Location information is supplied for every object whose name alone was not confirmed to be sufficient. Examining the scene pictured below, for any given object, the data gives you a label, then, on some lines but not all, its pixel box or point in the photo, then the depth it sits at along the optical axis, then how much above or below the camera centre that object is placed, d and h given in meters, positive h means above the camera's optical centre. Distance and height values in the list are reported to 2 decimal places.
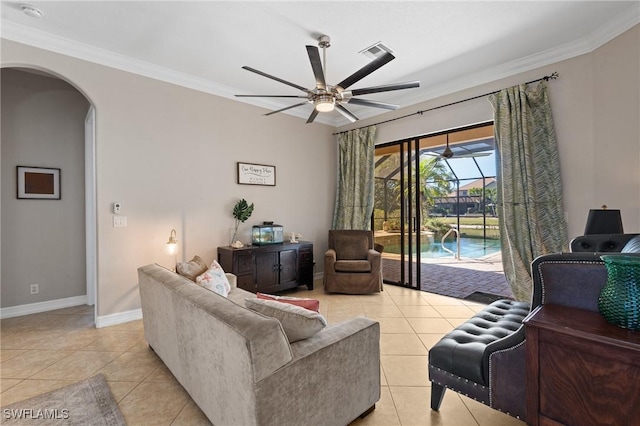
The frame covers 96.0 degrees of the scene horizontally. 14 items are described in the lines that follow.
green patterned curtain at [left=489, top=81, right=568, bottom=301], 3.22 +0.31
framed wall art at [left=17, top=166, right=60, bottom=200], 3.56 +0.40
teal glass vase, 1.06 -0.31
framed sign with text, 4.33 +0.60
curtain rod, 3.22 +1.51
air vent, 3.06 +1.77
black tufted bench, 1.46 -0.86
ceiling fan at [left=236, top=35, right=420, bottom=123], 2.28 +1.14
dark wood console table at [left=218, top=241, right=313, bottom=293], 3.86 -0.76
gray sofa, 1.25 -0.77
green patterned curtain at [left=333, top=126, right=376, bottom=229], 5.01 +0.60
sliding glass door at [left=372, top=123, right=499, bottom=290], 4.20 +0.17
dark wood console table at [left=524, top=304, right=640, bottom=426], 1.01 -0.60
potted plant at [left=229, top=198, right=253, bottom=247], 4.15 +0.00
